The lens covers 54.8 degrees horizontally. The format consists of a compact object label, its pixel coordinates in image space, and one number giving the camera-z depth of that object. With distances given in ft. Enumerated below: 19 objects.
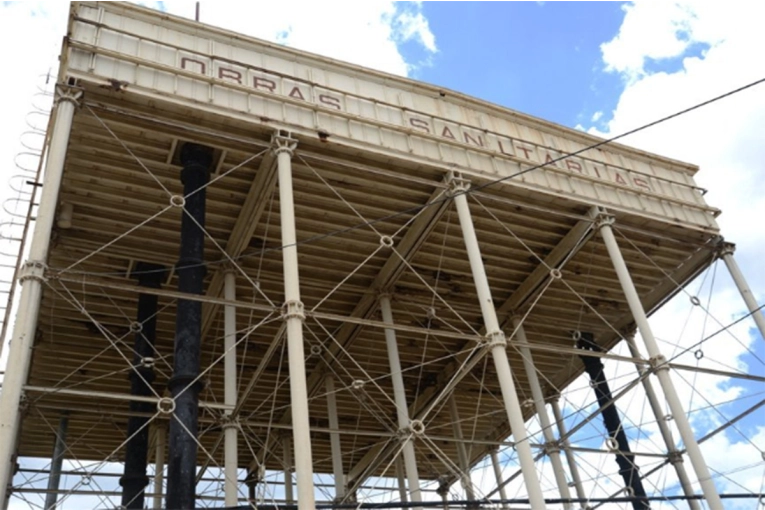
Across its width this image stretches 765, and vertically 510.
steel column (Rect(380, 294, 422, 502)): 62.75
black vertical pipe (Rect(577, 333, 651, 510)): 82.64
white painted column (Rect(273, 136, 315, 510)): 43.02
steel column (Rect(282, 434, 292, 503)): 88.32
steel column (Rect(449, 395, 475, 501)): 84.54
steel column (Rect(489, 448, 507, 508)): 101.91
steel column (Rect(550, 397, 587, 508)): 78.33
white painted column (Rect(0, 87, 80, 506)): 40.78
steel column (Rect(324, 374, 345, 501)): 76.59
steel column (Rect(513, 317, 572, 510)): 75.46
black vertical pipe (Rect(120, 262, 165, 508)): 62.59
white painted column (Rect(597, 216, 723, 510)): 57.00
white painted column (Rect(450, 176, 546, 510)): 50.96
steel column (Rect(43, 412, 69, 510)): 77.06
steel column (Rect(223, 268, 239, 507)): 52.70
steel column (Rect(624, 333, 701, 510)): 77.71
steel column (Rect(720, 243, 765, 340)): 72.28
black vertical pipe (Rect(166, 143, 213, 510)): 49.78
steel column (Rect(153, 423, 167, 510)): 76.07
